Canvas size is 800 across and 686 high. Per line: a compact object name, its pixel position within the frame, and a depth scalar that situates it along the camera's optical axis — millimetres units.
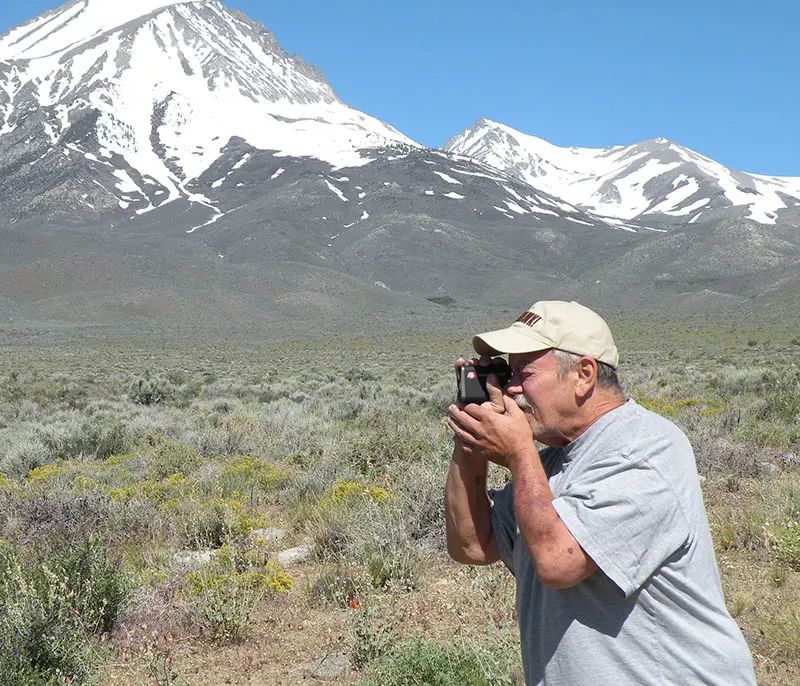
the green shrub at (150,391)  18906
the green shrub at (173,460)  8570
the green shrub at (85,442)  10445
